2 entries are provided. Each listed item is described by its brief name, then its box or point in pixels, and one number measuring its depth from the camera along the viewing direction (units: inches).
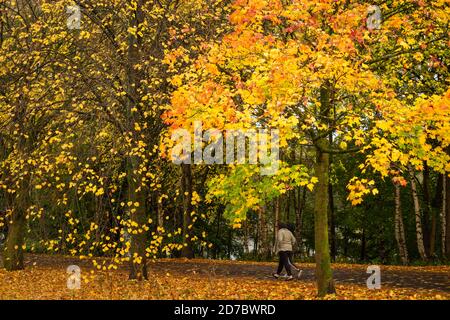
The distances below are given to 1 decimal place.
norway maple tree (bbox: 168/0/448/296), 442.0
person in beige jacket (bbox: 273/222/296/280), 695.7
